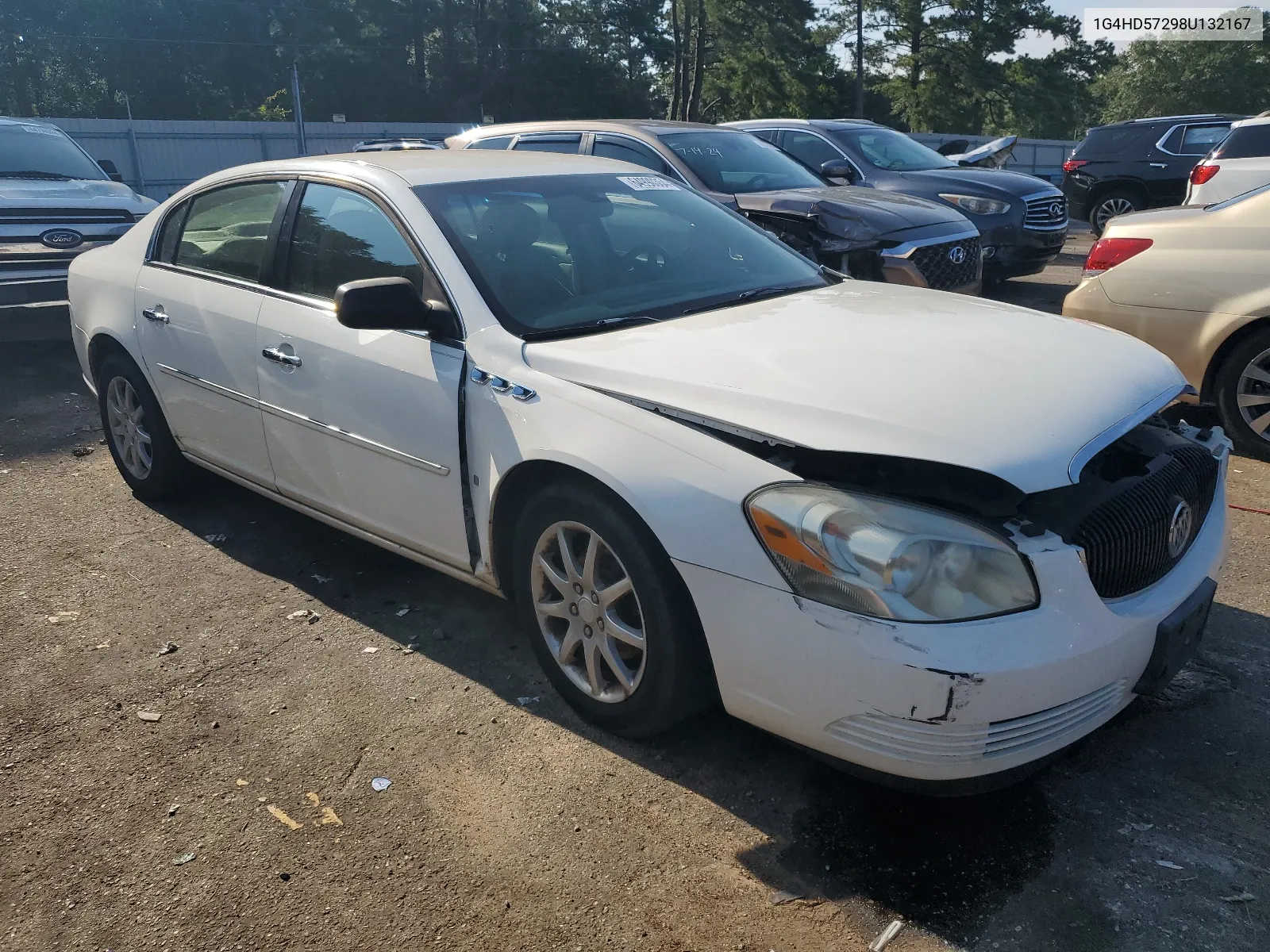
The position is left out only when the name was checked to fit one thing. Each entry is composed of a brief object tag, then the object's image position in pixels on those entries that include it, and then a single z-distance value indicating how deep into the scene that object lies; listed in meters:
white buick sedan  2.46
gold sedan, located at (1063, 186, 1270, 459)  5.36
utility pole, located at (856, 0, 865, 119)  44.41
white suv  10.13
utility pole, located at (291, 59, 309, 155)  25.52
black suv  14.98
